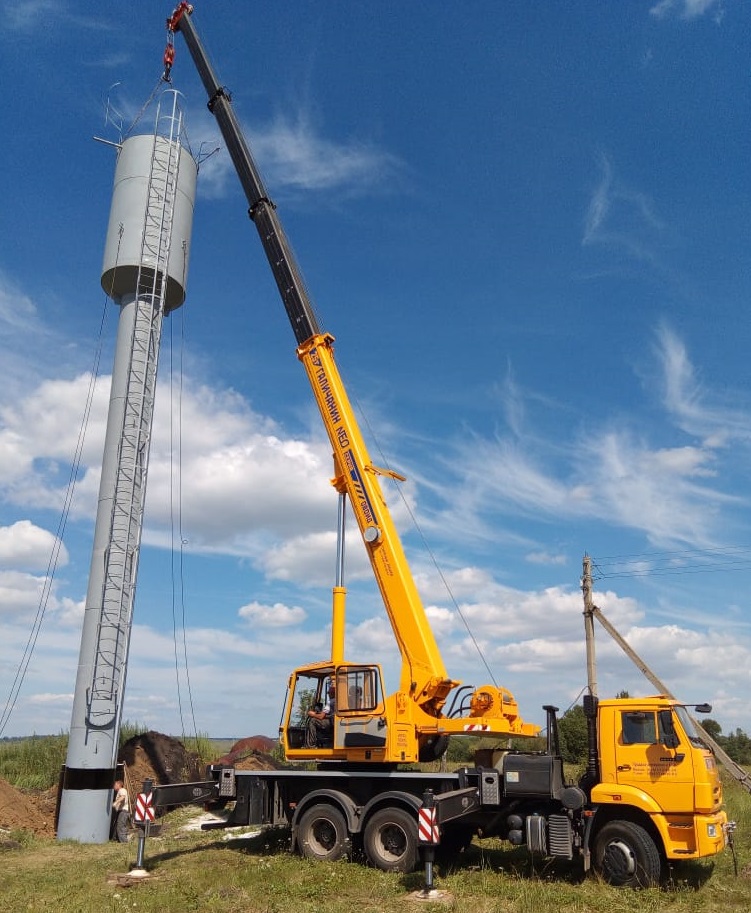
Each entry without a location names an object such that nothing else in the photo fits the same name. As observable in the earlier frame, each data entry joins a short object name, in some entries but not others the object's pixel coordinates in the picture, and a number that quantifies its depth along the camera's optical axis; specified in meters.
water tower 17.33
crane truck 11.21
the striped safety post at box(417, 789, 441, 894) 10.88
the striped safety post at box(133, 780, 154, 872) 12.66
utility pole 23.08
